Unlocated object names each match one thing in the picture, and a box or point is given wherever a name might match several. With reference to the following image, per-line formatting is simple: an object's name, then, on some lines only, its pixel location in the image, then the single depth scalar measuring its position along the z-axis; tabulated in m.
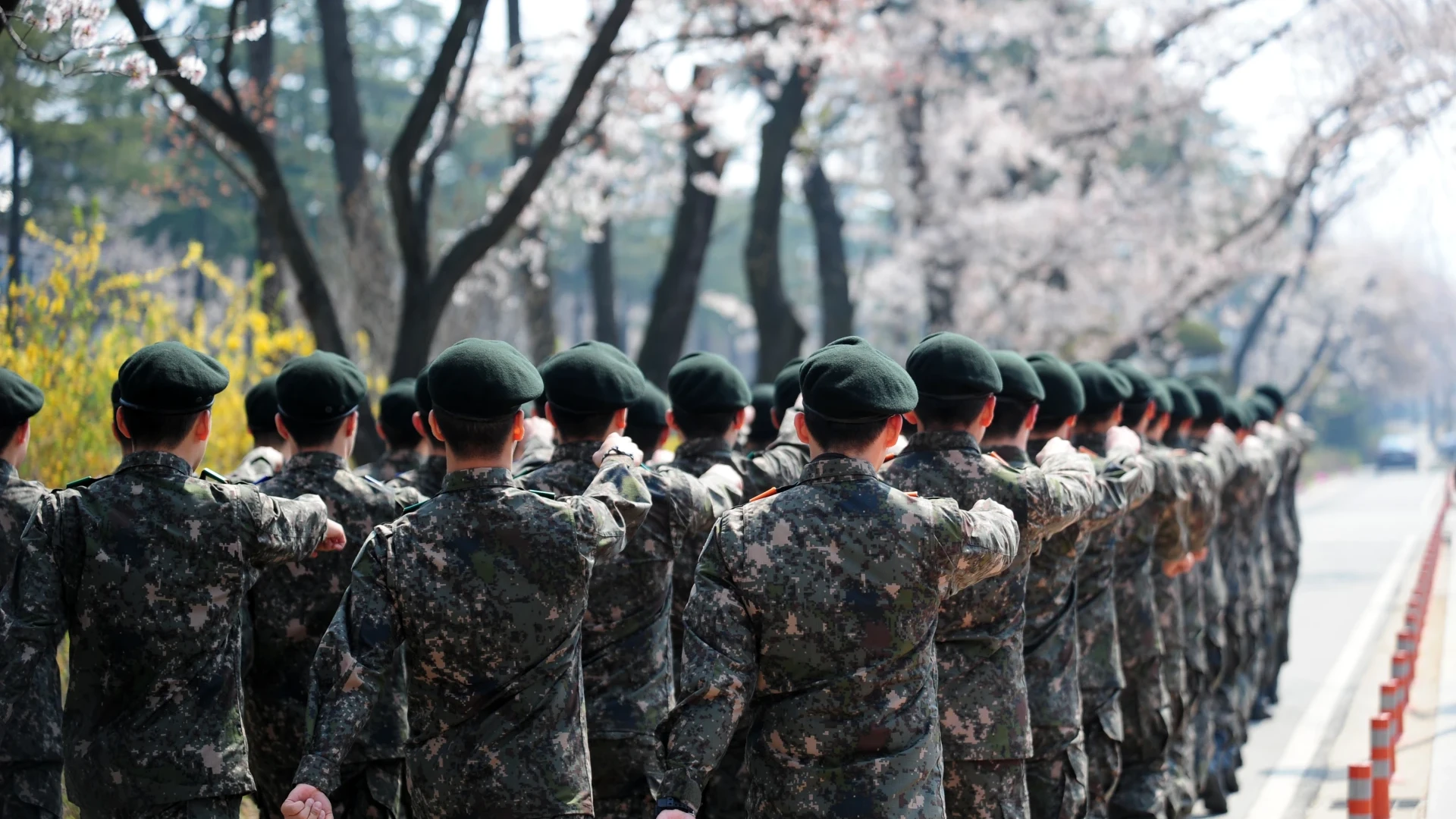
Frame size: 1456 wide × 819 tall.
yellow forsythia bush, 18.22
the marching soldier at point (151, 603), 7.76
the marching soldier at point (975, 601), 8.75
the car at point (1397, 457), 105.50
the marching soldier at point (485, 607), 7.27
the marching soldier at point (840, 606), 7.13
